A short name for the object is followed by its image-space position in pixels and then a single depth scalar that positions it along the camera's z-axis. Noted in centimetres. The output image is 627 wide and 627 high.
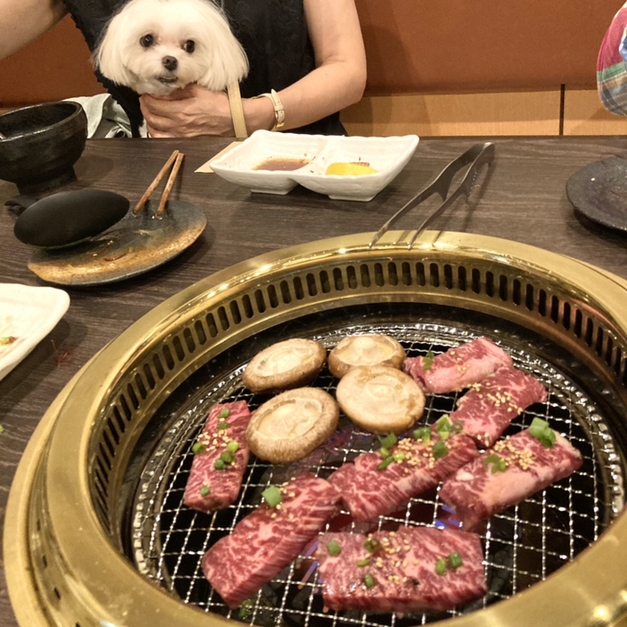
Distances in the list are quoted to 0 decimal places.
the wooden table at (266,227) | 48
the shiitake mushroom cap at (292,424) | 42
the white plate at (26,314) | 48
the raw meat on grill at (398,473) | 40
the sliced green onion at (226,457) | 42
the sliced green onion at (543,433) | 40
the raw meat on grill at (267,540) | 38
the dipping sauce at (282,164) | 70
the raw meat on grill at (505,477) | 39
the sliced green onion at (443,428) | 42
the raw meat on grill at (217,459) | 41
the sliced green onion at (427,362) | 46
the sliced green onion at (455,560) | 36
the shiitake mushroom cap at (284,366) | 46
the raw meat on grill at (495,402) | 43
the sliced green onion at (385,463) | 41
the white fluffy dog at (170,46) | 98
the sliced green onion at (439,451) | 41
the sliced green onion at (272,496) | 40
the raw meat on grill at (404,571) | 36
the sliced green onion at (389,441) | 42
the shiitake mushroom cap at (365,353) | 46
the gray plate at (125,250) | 55
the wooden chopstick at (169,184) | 62
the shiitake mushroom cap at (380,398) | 43
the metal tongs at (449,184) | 51
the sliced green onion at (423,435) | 42
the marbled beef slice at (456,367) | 45
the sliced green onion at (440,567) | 36
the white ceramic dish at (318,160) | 61
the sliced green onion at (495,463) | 40
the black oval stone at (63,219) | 57
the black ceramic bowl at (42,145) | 70
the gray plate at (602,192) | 50
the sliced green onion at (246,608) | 37
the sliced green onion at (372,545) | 37
